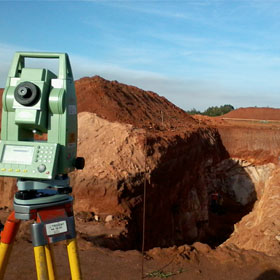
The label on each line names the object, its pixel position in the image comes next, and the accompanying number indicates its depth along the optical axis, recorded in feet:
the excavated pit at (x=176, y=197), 29.35
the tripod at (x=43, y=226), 6.73
